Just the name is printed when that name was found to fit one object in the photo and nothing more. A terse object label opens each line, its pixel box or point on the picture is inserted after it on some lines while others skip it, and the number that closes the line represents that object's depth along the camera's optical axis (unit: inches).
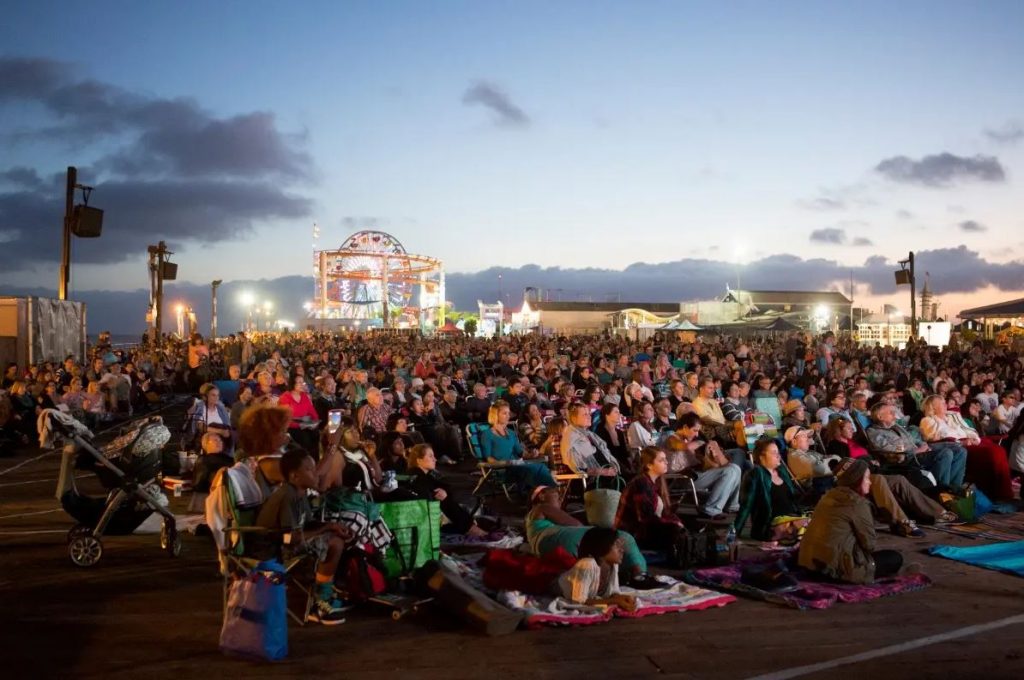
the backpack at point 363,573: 216.1
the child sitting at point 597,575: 213.5
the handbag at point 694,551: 257.0
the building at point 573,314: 3257.6
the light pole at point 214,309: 1563.7
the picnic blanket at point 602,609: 202.8
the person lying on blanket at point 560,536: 232.8
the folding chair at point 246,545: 190.4
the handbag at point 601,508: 278.4
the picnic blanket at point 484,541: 282.5
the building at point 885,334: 1508.4
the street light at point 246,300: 2195.5
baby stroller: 251.1
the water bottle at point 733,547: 264.4
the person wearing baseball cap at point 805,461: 341.4
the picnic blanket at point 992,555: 255.1
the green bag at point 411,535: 230.7
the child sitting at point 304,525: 194.7
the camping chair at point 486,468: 351.6
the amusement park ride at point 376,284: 3654.0
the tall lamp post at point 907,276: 1076.3
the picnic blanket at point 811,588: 220.7
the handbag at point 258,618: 176.7
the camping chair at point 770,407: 490.8
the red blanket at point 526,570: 221.5
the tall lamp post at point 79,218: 643.5
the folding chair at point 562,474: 338.0
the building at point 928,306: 2160.4
